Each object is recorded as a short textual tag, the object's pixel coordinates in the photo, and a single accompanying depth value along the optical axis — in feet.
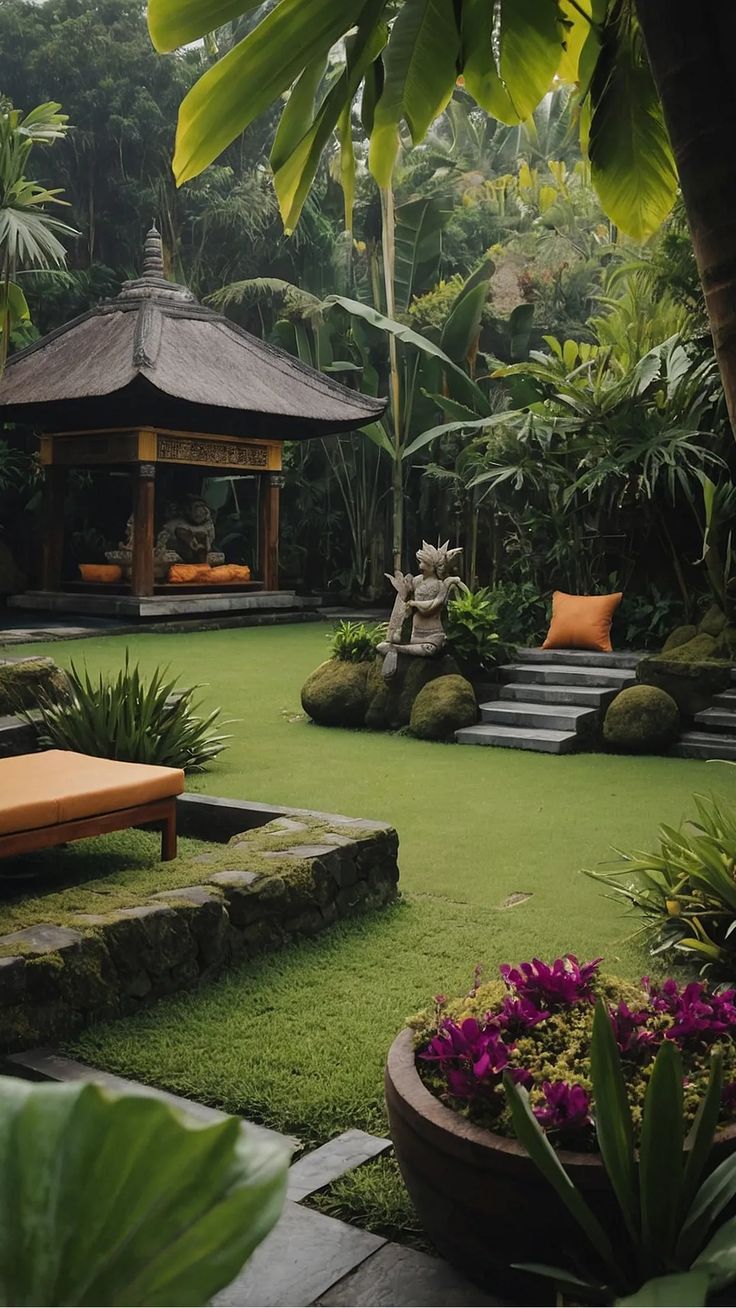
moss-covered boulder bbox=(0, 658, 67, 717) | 18.42
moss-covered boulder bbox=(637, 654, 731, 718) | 24.99
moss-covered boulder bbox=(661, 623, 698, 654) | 27.25
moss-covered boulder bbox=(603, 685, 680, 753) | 23.99
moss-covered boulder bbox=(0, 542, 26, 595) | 49.83
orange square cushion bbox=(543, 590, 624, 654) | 28.30
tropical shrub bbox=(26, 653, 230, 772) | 17.90
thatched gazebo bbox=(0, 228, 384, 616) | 43.91
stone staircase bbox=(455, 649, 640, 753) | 24.26
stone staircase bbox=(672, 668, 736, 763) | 23.48
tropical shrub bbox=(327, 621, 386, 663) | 26.48
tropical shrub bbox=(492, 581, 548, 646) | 30.35
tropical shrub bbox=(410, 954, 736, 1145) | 6.11
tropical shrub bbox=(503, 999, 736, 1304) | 4.92
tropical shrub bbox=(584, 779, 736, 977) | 11.53
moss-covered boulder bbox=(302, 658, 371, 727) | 25.66
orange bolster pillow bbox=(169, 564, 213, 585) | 47.11
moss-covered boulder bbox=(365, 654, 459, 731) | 25.77
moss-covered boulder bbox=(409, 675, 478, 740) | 24.68
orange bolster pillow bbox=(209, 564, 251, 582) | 48.62
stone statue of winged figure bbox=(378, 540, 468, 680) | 25.68
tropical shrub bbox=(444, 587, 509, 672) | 26.55
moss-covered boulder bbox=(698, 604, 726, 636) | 26.72
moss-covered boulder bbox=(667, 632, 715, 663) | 25.86
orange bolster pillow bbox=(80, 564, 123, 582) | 47.01
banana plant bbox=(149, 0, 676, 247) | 4.54
